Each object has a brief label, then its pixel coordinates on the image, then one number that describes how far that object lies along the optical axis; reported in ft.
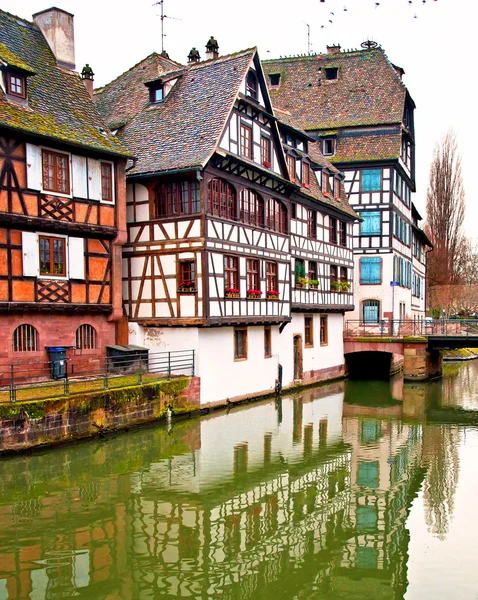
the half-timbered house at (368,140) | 125.08
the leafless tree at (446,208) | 181.78
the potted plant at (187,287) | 71.92
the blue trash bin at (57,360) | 63.16
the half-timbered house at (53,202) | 60.03
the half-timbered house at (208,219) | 72.23
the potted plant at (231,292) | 75.00
